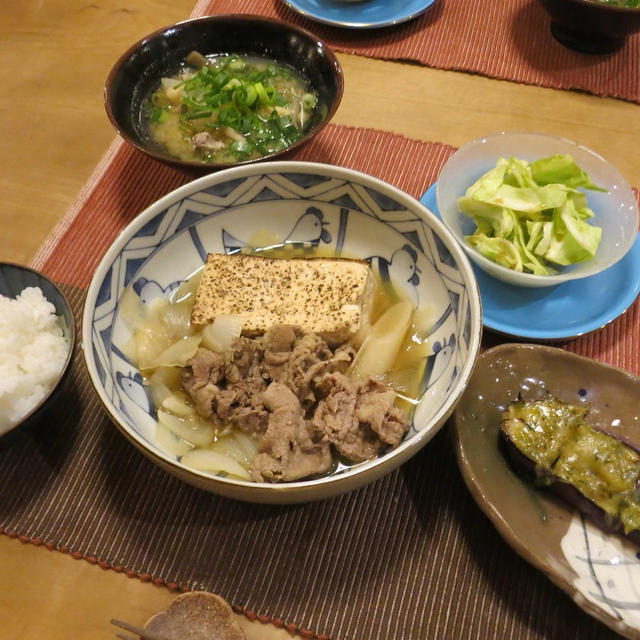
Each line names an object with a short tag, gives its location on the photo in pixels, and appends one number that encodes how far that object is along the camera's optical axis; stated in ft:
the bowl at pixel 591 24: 1.55
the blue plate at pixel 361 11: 1.76
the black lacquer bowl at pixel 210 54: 1.43
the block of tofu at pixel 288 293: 1.23
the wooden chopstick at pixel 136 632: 0.98
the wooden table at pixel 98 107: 1.54
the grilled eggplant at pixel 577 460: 1.03
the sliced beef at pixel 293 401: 1.07
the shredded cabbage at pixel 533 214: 1.31
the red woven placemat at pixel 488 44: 1.70
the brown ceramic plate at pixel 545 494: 1.00
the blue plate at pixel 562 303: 1.25
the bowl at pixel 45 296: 1.09
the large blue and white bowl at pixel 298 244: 0.98
